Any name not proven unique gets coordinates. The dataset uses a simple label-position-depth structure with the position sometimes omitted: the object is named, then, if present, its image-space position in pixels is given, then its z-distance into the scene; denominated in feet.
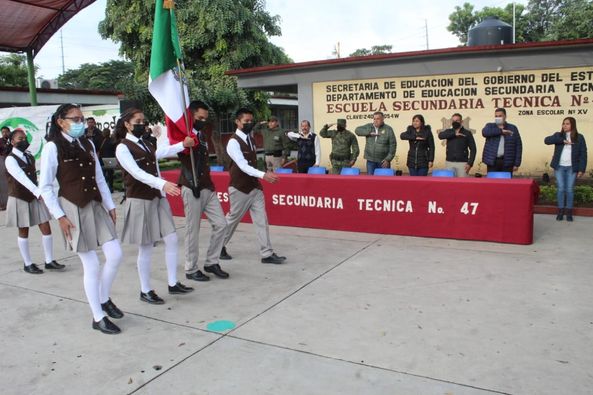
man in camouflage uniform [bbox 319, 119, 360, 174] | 30.35
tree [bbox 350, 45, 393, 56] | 191.35
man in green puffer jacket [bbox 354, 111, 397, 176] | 29.17
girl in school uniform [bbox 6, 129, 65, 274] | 19.20
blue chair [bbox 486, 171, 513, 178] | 23.82
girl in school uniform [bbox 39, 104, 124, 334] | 13.03
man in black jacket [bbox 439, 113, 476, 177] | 27.48
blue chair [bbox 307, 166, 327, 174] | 27.78
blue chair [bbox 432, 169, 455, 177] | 24.90
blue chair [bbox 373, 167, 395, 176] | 26.51
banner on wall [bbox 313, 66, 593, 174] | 35.06
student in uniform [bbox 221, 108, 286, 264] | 18.95
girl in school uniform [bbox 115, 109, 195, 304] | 14.90
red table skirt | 21.62
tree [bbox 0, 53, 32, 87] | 117.29
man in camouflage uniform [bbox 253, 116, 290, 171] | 33.96
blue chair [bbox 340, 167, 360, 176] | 27.43
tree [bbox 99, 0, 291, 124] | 53.31
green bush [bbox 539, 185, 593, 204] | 28.09
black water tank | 42.60
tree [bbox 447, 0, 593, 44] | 144.36
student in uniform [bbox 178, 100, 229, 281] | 17.52
